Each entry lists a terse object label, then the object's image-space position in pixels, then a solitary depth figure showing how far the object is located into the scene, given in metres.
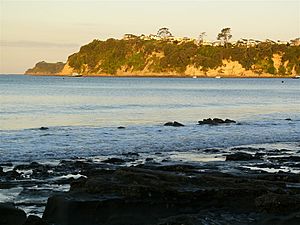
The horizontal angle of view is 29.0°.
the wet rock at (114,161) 20.20
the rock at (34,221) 9.74
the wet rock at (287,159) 20.47
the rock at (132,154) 23.00
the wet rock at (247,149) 25.16
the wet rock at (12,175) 15.98
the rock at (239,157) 20.61
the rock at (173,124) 37.09
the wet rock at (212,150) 24.08
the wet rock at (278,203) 10.38
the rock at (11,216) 10.19
